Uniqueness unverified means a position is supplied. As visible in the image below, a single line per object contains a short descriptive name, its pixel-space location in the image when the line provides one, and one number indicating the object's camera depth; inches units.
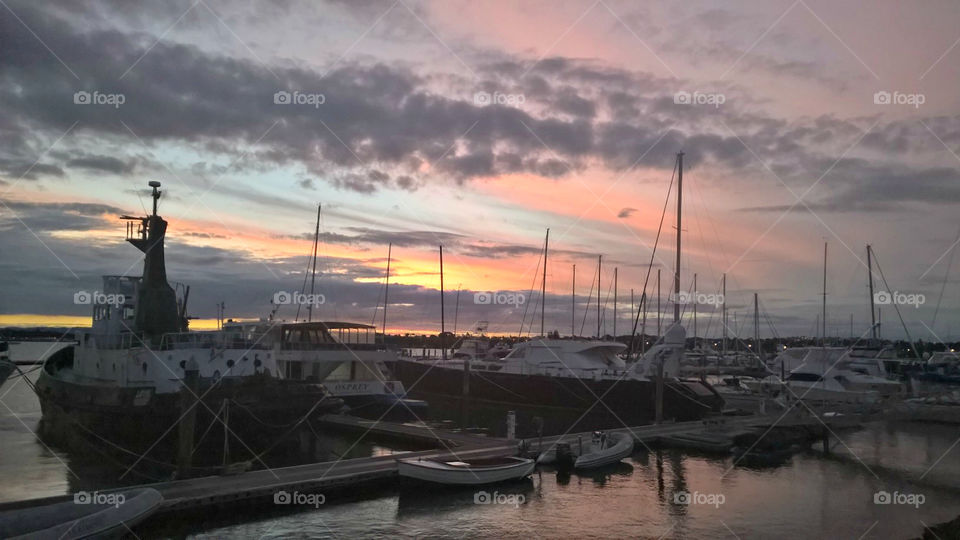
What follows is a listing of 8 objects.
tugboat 1024.9
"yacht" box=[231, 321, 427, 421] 1487.5
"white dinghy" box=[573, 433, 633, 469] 1014.4
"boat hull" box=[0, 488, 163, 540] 584.4
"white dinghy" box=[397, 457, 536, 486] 855.7
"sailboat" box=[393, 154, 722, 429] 1627.7
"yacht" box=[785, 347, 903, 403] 1808.6
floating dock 719.1
